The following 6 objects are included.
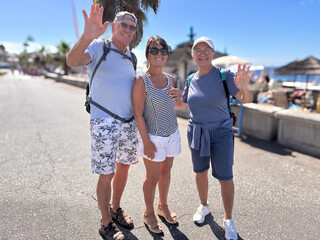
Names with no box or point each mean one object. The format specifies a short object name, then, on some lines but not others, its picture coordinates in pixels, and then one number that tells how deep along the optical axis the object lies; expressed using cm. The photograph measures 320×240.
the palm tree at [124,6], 279
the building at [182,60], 1480
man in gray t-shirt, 215
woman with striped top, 221
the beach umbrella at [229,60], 923
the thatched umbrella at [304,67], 897
